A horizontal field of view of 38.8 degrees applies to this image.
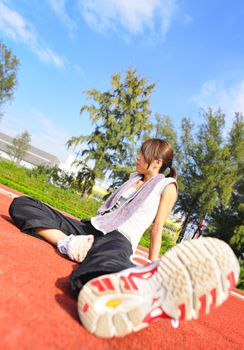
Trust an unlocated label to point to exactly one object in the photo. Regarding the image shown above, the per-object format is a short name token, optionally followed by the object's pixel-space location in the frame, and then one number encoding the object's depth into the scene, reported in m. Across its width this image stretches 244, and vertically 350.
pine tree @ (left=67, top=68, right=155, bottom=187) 26.12
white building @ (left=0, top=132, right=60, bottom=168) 79.57
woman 1.31
